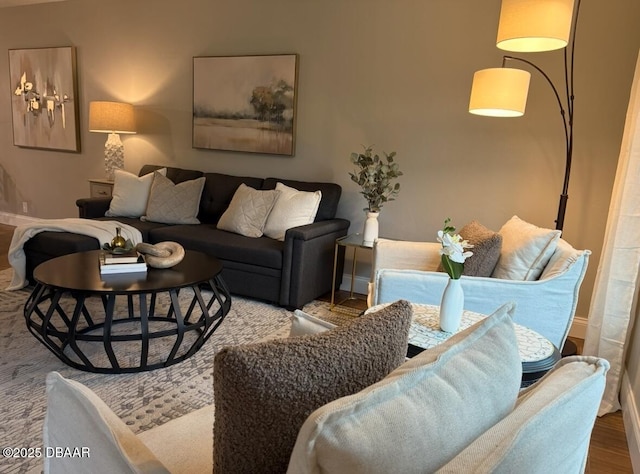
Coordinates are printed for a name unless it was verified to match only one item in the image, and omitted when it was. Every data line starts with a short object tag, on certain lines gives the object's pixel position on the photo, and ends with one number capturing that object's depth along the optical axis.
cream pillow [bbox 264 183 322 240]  3.60
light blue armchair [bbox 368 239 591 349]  2.18
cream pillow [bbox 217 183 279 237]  3.69
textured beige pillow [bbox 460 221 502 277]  2.33
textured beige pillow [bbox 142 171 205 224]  4.04
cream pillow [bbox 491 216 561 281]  2.30
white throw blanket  3.39
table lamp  4.51
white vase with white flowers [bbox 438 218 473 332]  1.67
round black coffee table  2.25
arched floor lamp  1.93
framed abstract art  5.22
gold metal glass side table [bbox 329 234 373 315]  3.33
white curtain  2.24
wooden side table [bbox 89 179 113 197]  4.74
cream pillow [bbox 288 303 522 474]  0.56
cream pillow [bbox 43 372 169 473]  0.84
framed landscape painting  4.07
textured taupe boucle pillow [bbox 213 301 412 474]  0.68
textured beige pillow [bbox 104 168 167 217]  4.20
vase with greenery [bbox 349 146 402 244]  3.32
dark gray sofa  3.30
